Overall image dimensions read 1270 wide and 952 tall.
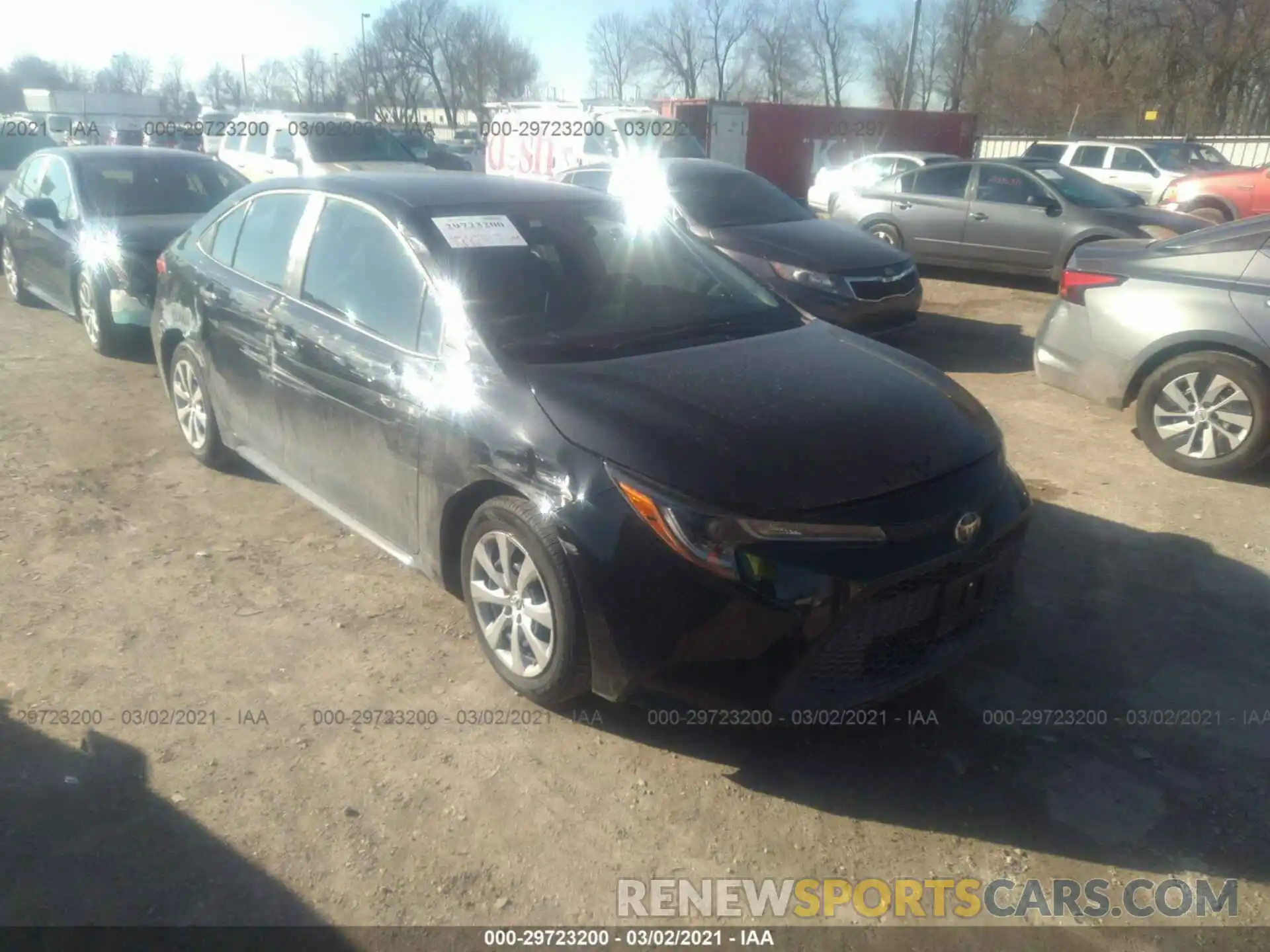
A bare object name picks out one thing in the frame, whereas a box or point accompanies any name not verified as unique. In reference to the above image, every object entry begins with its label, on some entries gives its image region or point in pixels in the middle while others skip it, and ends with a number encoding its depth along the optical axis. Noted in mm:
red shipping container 24578
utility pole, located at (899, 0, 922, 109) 32969
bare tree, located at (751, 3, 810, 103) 72125
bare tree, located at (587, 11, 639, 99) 76062
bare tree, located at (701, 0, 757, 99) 74000
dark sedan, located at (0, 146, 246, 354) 7320
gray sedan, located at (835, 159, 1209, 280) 10539
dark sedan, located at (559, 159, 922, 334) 7648
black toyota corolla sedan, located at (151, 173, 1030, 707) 2779
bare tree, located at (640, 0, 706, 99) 74188
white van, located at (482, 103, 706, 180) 16609
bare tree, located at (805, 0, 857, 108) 72312
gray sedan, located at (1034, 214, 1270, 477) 5309
